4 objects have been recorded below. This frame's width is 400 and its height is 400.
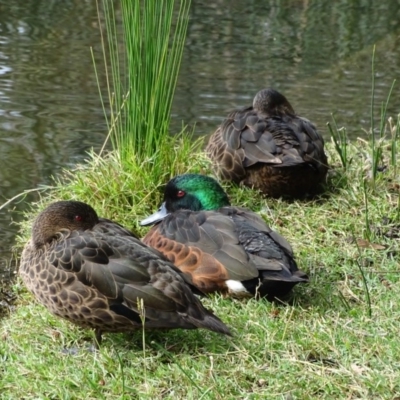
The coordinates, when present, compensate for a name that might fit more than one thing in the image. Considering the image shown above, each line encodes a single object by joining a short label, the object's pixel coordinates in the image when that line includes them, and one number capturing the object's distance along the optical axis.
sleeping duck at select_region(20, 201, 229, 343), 9.07
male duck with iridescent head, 10.35
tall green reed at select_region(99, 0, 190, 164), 13.26
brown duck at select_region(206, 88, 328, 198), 13.68
